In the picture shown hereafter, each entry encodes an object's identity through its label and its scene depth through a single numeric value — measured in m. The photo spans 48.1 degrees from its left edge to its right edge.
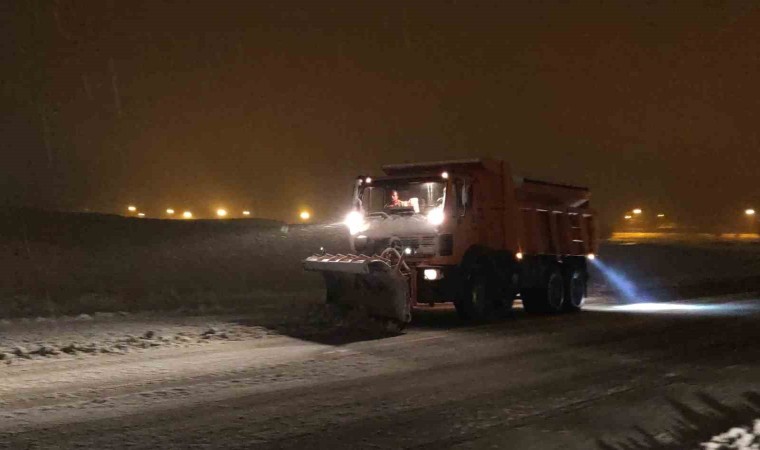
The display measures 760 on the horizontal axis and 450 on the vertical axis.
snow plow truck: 17.46
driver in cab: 18.88
